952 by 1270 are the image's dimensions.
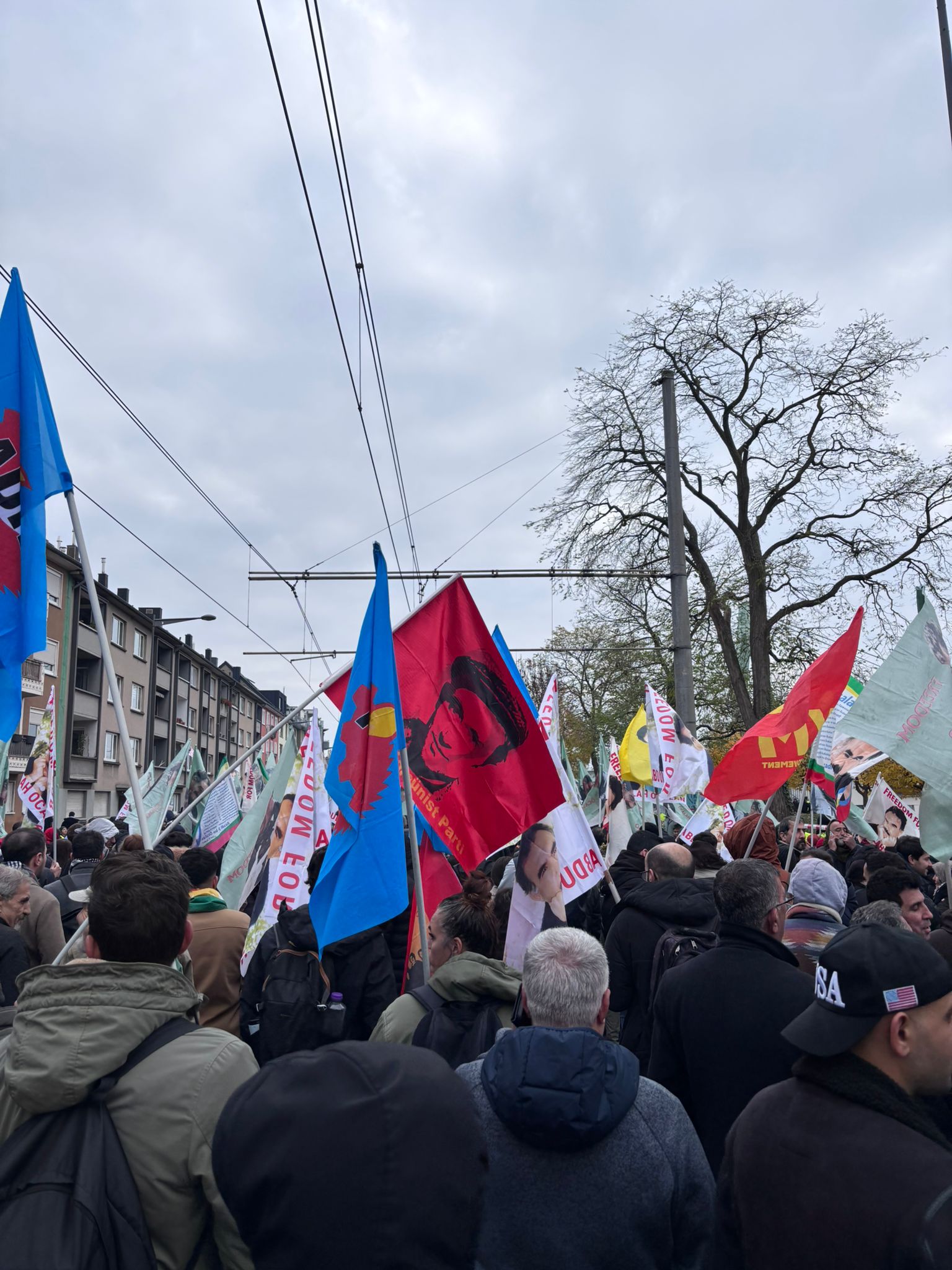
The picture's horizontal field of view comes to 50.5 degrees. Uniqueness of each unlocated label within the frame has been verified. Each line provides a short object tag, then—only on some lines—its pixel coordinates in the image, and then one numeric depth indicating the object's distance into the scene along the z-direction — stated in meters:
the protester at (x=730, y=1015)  3.22
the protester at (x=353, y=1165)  1.64
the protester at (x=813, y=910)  4.39
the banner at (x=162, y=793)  10.97
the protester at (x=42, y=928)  5.13
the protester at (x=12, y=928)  4.42
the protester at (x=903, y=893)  4.89
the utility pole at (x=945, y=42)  8.15
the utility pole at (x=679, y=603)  15.05
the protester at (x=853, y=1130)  1.83
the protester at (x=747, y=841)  6.02
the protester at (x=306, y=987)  4.26
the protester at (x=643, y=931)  4.50
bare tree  21.95
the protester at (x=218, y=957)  4.52
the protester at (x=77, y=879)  5.96
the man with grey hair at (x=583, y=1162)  2.24
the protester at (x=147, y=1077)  2.01
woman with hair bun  3.21
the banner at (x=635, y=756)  11.88
